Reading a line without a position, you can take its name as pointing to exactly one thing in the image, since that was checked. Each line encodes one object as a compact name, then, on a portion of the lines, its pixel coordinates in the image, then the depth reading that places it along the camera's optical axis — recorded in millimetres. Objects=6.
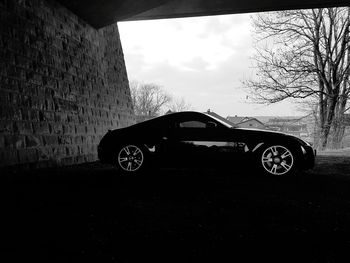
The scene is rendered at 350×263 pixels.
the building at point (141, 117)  57625
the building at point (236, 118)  86538
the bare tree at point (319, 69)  20656
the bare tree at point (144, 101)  61594
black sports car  6484
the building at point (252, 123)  78819
